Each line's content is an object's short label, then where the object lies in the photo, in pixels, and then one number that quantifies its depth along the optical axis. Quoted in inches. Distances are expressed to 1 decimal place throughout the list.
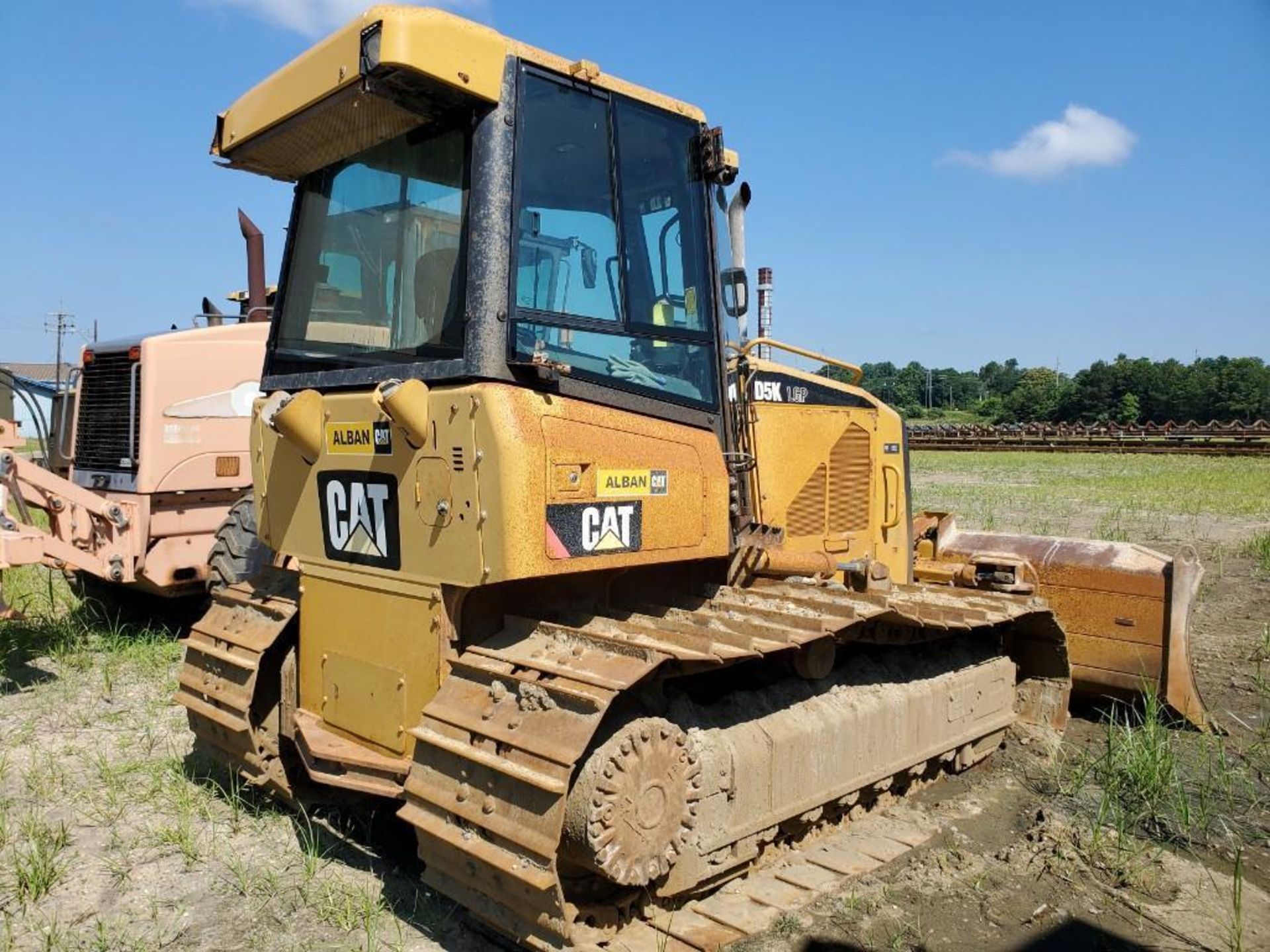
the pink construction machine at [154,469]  266.4
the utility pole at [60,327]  2011.6
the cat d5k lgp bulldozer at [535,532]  123.0
